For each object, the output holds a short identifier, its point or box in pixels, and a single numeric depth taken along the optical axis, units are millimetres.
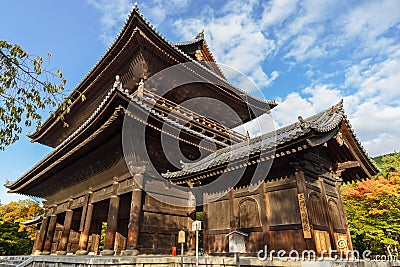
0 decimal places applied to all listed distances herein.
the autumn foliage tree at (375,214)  16641
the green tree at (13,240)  29250
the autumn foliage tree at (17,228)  29553
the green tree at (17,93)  5180
